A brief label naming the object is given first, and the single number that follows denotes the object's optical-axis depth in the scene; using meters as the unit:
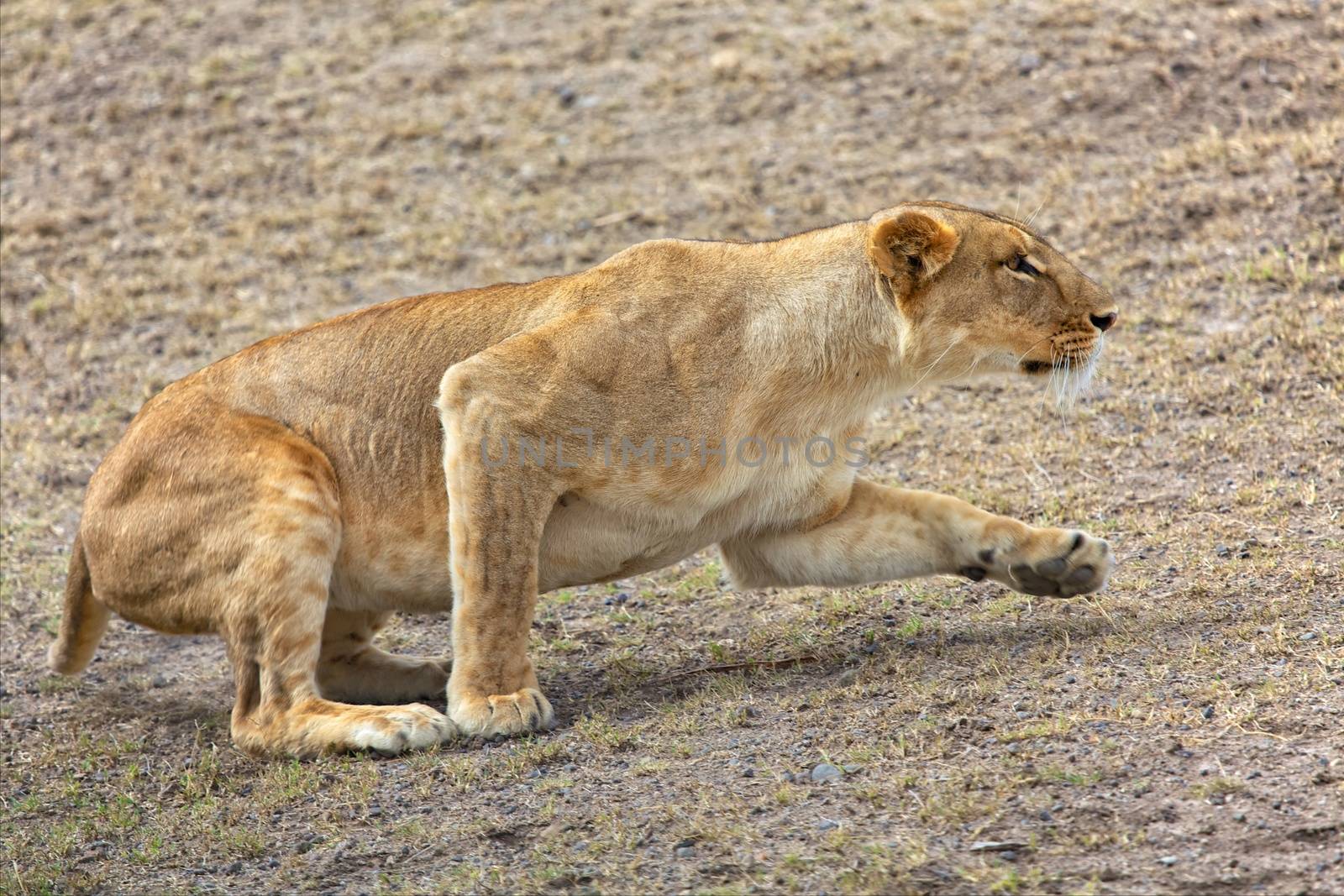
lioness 10.50
